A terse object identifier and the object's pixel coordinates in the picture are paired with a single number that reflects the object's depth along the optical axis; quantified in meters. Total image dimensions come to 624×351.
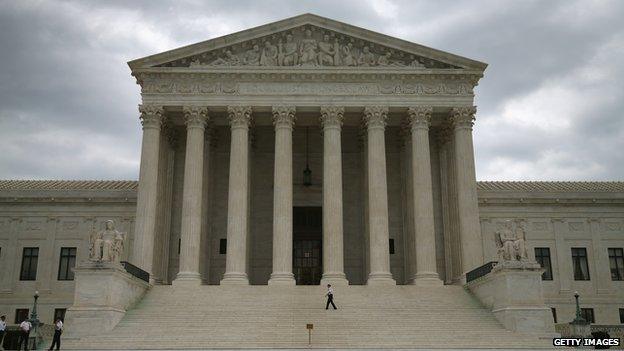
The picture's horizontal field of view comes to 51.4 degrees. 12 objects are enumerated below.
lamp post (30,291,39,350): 29.68
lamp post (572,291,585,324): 31.83
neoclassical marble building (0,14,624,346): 40.00
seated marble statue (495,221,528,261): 32.34
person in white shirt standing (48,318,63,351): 27.14
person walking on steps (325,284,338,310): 32.41
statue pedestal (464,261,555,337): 30.56
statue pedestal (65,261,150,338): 30.23
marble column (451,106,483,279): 39.66
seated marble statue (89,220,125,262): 32.09
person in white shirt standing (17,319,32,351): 27.78
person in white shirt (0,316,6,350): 27.02
